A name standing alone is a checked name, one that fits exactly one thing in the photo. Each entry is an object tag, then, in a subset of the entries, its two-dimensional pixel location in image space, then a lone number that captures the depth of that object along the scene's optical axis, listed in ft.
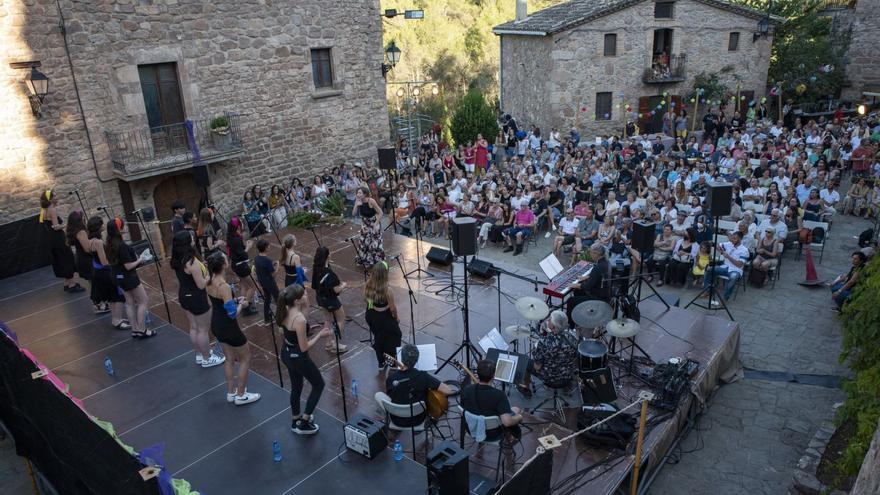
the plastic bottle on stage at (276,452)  17.49
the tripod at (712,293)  28.12
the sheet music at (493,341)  21.30
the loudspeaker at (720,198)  26.76
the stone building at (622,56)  66.64
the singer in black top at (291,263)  22.43
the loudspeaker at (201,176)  32.96
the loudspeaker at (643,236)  26.81
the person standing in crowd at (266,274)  22.81
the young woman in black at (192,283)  20.17
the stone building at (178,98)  33.42
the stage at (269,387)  17.34
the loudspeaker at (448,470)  13.94
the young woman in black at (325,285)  21.70
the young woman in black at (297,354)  16.96
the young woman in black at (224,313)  18.52
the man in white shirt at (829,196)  37.73
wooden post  16.60
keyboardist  23.54
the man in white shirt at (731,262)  30.89
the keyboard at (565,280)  24.41
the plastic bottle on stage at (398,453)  17.54
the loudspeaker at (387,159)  33.53
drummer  20.18
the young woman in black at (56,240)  27.94
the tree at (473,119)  63.52
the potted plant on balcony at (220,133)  40.88
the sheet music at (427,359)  18.93
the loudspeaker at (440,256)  31.94
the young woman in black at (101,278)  22.93
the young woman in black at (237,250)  25.12
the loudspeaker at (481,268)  30.19
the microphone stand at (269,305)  21.49
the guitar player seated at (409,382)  16.61
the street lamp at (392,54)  48.11
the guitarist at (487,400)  16.06
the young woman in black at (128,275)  22.34
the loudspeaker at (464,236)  21.30
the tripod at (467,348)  21.37
